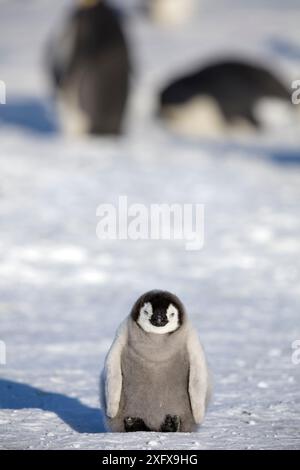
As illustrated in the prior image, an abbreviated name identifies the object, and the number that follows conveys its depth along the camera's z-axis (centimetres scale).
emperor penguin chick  421
